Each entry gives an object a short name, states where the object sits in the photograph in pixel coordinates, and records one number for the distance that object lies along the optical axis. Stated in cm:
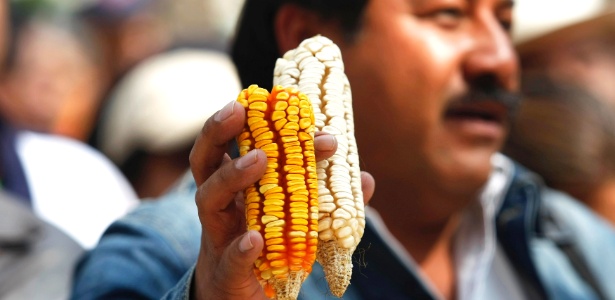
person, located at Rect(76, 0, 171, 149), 452
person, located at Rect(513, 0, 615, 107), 361
